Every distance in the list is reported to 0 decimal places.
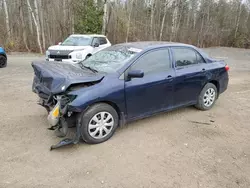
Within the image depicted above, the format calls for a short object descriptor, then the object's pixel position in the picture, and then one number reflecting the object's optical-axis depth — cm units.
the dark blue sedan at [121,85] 336
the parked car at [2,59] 987
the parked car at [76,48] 932
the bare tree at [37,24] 1585
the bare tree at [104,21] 1616
